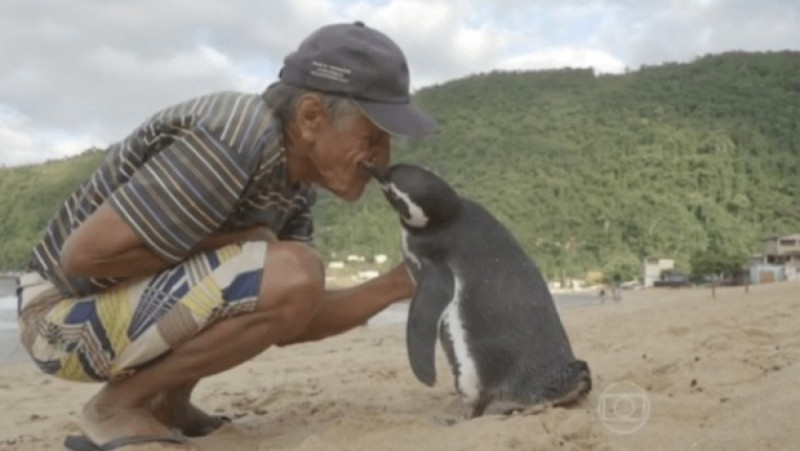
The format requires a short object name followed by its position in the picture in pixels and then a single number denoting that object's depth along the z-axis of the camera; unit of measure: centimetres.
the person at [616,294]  2825
